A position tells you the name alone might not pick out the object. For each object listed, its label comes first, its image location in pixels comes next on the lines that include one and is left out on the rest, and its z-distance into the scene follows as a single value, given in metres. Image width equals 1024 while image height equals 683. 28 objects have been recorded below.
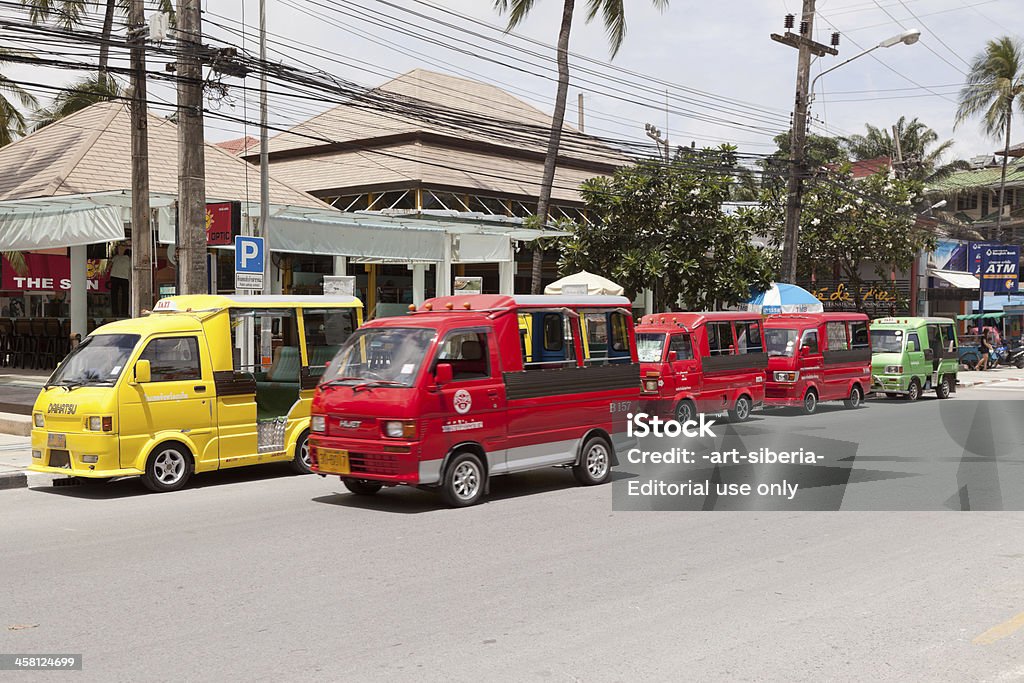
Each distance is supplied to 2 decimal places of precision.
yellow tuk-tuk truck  11.57
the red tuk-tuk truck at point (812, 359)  21.80
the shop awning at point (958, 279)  45.25
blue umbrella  27.70
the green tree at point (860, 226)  36.56
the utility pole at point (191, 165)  15.59
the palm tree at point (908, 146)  64.38
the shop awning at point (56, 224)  19.20
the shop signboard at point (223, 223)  17.06
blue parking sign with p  16.39
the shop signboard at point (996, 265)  42.50
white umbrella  22.92
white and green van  26.08
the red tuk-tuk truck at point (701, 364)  18.31
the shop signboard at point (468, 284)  22.70
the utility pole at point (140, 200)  17.28
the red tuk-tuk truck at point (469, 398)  10.44
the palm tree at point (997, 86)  49.41
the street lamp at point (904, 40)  25.95
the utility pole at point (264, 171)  20.05
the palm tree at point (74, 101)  36.06
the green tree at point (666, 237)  25.28
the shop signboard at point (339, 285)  18.31
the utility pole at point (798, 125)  28.05
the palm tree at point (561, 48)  27.02
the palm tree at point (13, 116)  33.31
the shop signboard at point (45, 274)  25.66
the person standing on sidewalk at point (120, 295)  27.23
